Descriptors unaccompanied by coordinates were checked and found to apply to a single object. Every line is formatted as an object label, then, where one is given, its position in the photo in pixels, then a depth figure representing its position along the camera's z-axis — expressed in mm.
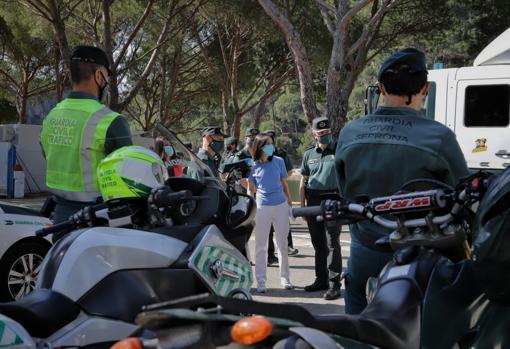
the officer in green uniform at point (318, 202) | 6645
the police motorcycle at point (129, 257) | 2439
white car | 6133
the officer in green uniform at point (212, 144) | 7995
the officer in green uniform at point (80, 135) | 3447
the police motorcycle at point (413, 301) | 1385
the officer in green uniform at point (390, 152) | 2607
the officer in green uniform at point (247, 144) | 9052
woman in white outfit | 7012
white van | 9500
